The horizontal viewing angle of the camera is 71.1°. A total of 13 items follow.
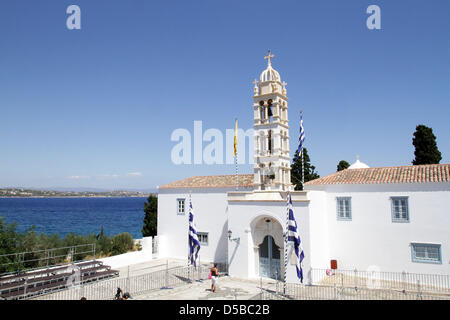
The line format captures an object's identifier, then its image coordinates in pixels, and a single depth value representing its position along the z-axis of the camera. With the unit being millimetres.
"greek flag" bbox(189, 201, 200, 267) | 19203
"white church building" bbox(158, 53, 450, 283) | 17594
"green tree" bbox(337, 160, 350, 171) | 32219
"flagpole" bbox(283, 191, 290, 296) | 16441
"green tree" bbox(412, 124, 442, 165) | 27578
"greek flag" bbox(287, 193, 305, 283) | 15906
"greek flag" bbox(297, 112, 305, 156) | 18328
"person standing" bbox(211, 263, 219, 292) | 16656
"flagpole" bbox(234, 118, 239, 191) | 22039
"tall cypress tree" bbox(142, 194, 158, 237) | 31358
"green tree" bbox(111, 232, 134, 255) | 29644
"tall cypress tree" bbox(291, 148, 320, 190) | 31188
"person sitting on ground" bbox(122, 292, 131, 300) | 14059
